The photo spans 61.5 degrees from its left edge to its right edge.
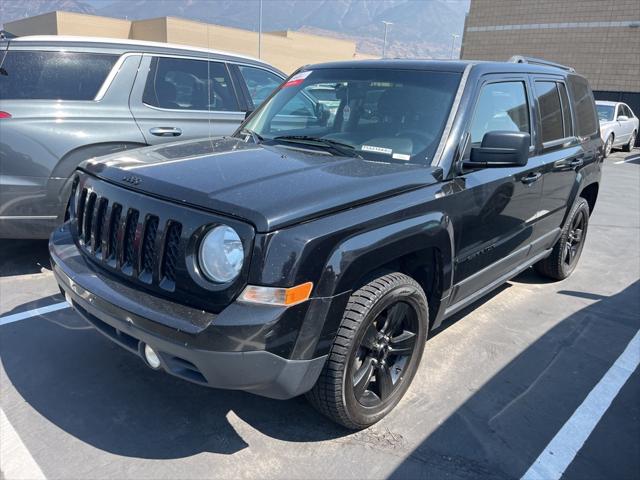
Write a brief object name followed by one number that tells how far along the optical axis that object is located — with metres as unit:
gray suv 4.30
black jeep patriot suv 2.25
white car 15.59
